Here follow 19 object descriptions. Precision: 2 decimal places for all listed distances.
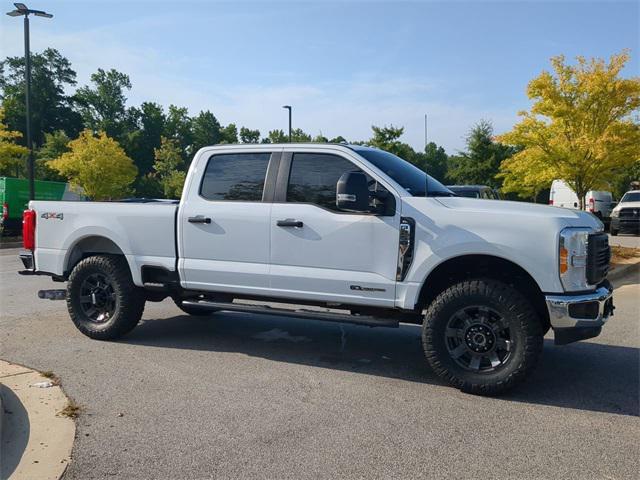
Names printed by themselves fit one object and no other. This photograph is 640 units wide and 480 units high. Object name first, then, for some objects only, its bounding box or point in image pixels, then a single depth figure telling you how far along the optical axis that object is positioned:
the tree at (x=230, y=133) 63.03
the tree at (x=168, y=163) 43.00
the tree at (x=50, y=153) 49.06
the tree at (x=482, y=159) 41.81
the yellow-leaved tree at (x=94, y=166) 34.12
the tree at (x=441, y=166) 51.43
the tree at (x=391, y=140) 29.02
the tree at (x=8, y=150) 22.67
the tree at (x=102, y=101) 78.44
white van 25.42
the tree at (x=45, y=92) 68.44
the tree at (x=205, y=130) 76.62
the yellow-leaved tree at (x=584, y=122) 13.12
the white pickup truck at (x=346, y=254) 4.33
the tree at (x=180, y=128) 75.44
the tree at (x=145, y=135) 68.81
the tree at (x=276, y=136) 44.56
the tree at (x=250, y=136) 64.51
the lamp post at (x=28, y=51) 19.42
